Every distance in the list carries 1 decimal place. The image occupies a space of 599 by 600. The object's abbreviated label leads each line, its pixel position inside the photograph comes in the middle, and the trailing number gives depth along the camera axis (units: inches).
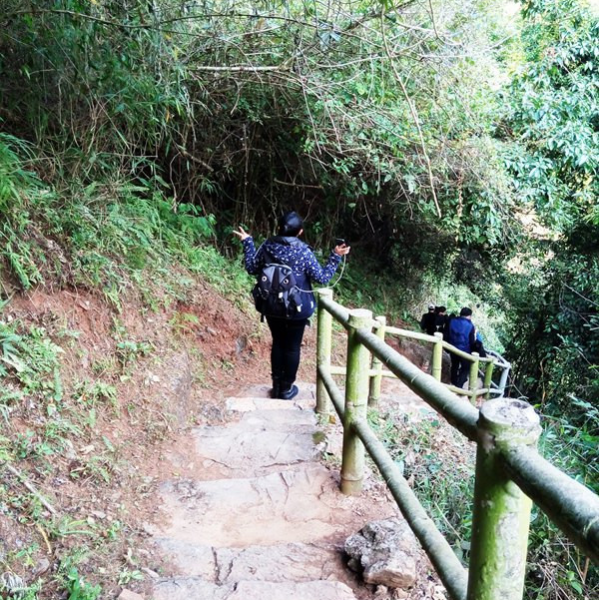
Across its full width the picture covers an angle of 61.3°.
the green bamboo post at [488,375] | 295.9
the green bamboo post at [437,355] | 245.8
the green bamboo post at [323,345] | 141.8
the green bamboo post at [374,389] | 163.6
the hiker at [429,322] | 343.3
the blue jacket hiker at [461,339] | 303.7
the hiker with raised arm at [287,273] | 156.3
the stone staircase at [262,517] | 79.2
